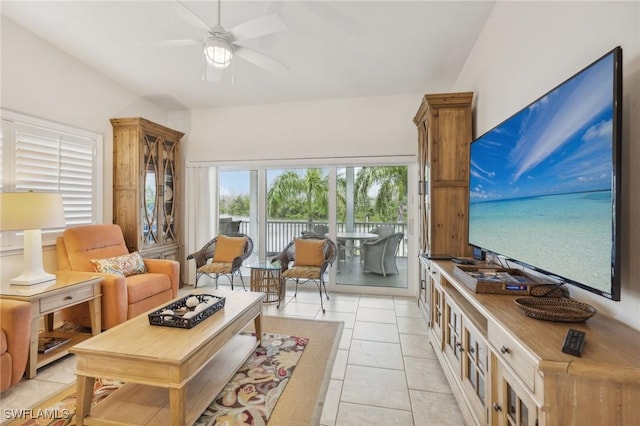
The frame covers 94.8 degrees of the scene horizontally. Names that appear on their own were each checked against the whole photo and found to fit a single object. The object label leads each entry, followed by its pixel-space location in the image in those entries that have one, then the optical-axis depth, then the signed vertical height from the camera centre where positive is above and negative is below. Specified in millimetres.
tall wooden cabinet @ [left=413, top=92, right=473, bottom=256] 2922 +440
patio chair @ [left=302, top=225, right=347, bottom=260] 4482 -328
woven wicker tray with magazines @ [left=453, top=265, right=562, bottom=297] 1507 -374
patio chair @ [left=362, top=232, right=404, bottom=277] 4320 -600
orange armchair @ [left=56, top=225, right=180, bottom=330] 2781 -722
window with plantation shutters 2797 +504
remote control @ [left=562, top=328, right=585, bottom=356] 914 -409
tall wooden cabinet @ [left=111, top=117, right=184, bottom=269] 3887 +371
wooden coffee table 1567 -870
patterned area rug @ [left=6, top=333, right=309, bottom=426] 1754 -1233
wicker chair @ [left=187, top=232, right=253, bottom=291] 3945 -686
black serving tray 1938 -709
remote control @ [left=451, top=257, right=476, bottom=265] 2393 -390
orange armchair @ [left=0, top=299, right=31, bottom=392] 1925 -872
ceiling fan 1989 +1288
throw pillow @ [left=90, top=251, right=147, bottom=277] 3057 -588
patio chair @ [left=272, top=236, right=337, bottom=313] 4030 -590
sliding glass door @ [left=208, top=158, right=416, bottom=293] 4352 -7
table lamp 2283 -78
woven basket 1152 -400
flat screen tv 1050 +151
